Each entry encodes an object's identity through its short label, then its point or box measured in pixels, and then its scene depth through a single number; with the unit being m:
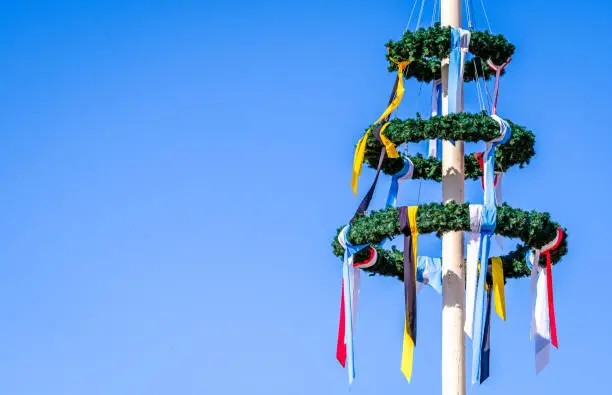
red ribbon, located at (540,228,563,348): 36.50
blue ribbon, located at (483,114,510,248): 36.47
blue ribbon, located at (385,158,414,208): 38.50
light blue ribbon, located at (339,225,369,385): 36.69
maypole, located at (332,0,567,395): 35.72
